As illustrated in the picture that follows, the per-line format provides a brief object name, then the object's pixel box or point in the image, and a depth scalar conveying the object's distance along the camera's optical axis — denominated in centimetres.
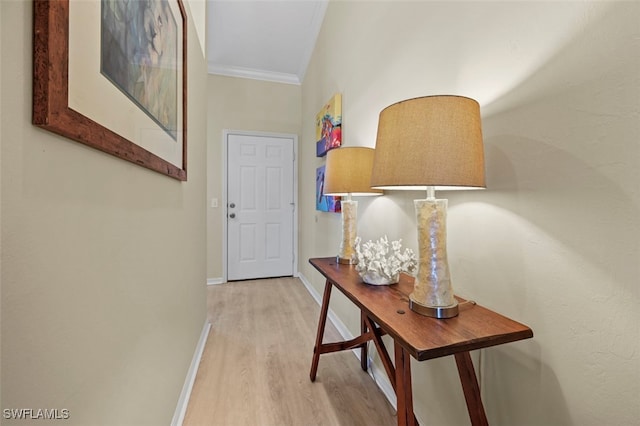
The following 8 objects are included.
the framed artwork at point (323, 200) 223
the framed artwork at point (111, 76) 45
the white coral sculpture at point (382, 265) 110
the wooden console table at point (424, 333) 67
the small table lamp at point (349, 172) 143
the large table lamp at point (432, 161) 72
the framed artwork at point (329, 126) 226
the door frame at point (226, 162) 348
